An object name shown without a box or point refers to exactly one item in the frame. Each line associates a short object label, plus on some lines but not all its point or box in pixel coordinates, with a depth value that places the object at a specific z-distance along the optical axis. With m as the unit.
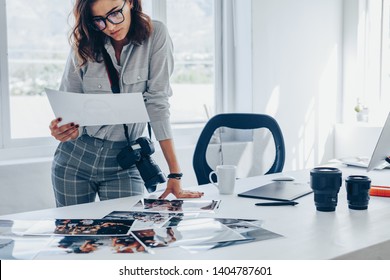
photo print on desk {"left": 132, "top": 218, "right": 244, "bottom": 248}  1.13
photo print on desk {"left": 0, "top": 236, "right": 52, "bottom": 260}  1.06
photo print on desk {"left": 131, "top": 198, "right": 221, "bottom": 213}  1.43
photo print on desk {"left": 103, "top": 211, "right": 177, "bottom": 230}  1.28
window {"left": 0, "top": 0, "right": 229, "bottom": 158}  2.59
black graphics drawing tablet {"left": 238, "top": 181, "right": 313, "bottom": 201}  1.57
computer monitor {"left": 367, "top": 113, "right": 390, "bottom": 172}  1.55
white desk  1.05
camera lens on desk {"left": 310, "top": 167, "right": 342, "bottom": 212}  1.38
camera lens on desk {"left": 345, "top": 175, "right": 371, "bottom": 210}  1.41
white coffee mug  1.64
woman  1.80
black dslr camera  1.72
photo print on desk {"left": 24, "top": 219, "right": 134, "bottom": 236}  1.21
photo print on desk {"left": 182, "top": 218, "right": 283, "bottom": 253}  1.10
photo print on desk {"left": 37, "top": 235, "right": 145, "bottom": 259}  1.07
